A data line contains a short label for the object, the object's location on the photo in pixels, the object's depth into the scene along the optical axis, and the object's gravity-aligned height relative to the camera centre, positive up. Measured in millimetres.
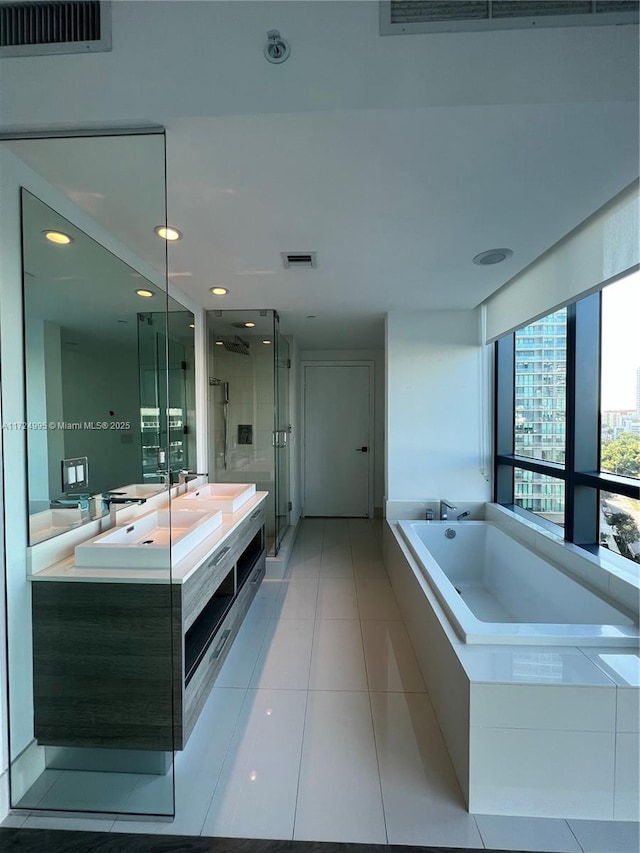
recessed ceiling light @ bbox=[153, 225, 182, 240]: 1777 +976
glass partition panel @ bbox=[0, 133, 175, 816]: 1414 -634
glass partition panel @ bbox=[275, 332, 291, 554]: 3803 -186
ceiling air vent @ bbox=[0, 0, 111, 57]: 1233 +1309
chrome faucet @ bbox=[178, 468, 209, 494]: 2814 -444
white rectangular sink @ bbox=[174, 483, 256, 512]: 2531 -574
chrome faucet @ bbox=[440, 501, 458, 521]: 3216 -787
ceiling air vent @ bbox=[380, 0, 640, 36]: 1171 +1277
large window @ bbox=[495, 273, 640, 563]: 1964 -11
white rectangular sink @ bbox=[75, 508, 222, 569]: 1510 -559
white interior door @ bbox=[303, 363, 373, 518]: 5191 -173
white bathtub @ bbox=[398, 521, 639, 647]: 1581 -1000
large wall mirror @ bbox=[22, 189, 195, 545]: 1517 +207
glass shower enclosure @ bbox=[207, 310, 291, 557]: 3414 +149
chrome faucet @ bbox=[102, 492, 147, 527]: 1830 -397
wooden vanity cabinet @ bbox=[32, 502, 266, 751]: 1446 -951
